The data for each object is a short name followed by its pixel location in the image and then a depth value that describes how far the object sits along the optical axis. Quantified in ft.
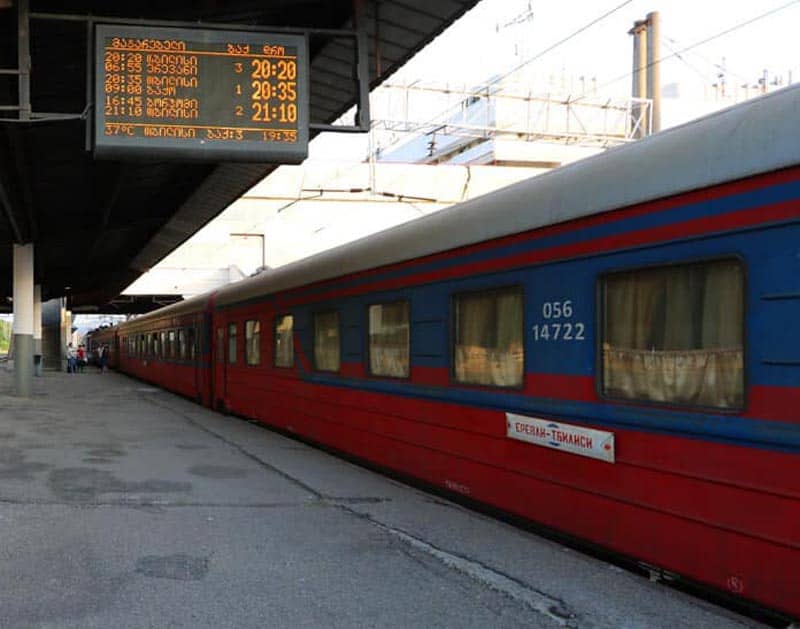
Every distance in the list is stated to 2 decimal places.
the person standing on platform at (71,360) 134.21
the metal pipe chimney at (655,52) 82.84
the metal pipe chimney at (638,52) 87.15
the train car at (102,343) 145.46
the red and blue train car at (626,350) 13.28
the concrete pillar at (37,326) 112.47
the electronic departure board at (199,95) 25.68
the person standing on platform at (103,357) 150.90
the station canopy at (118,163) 29.94
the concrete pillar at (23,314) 73.77
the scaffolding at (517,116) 74.33
